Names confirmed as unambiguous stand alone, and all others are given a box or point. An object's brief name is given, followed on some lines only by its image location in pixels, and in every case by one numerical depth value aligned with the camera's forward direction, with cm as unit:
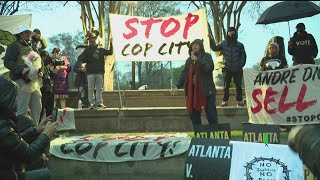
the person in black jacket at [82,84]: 1162
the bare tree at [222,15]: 2792
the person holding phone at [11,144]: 351
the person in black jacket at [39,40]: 954
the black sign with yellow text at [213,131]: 643
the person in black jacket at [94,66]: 1027
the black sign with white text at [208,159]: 559
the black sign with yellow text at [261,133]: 611
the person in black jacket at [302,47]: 968
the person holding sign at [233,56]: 995
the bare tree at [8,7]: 2461
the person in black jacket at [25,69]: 780
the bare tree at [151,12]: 3471
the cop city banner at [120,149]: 689
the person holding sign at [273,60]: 898
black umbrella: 995
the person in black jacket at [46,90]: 892
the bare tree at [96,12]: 2441
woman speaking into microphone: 821
